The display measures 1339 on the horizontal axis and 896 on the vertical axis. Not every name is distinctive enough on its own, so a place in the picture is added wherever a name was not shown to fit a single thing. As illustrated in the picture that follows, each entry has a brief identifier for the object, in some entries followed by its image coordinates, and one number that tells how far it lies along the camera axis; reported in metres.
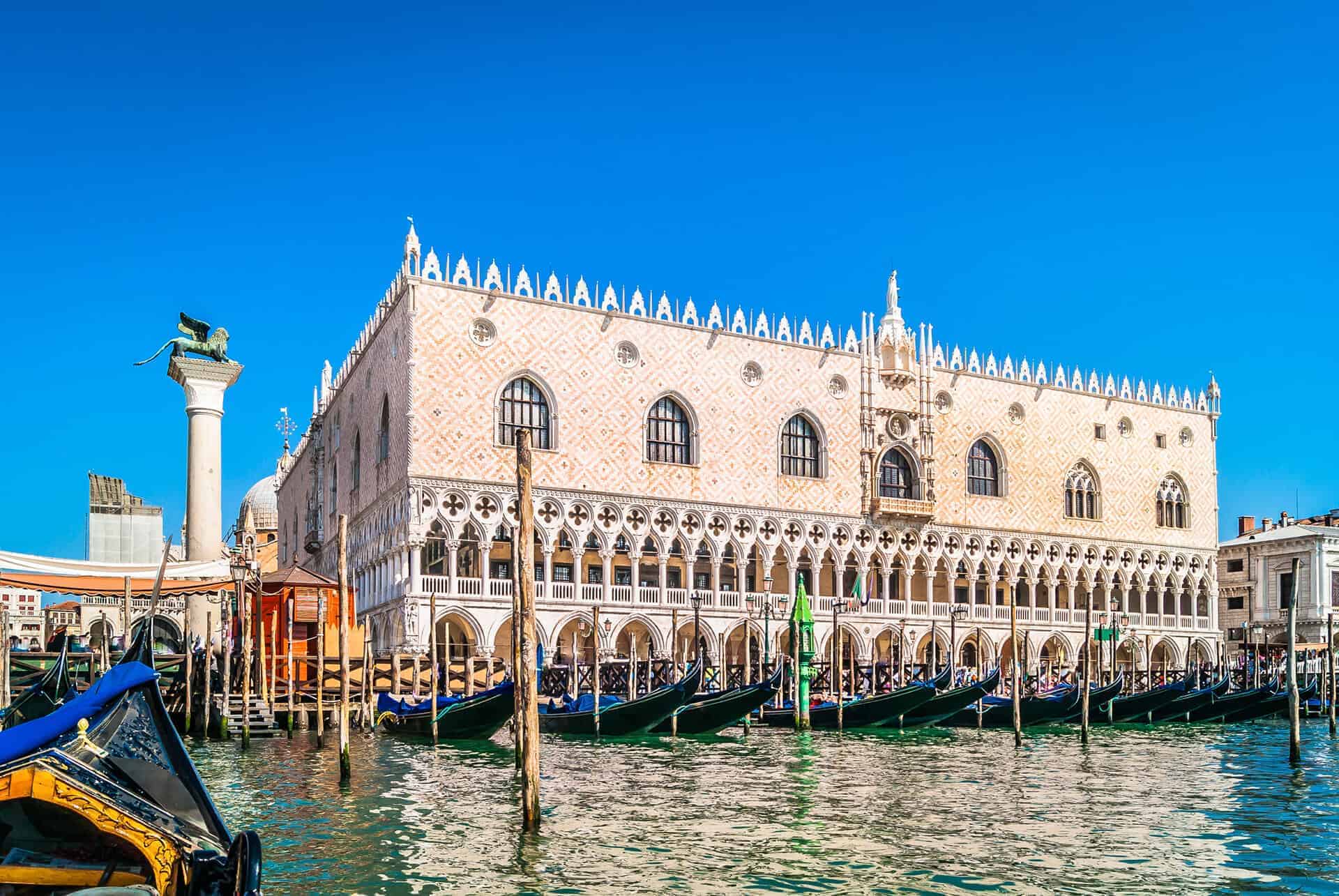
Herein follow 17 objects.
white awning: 17.06
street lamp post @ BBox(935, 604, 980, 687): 21.69
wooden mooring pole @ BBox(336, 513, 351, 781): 11.10
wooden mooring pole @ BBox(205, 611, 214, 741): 16.11
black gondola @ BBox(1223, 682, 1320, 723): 23.91
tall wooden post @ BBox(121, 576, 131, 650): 16.08
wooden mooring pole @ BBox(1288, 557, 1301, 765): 13.97
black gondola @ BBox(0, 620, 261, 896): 5.02
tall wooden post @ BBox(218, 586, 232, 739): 16.09
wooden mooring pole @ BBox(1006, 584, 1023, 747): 16.08
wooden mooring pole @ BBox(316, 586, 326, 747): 14.88
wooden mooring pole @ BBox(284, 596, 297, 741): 17.54
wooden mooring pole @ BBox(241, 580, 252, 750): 15.11
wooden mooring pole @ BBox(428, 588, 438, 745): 15.85
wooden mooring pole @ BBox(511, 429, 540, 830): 8.38
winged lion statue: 21.39
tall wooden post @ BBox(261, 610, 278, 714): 17.88
